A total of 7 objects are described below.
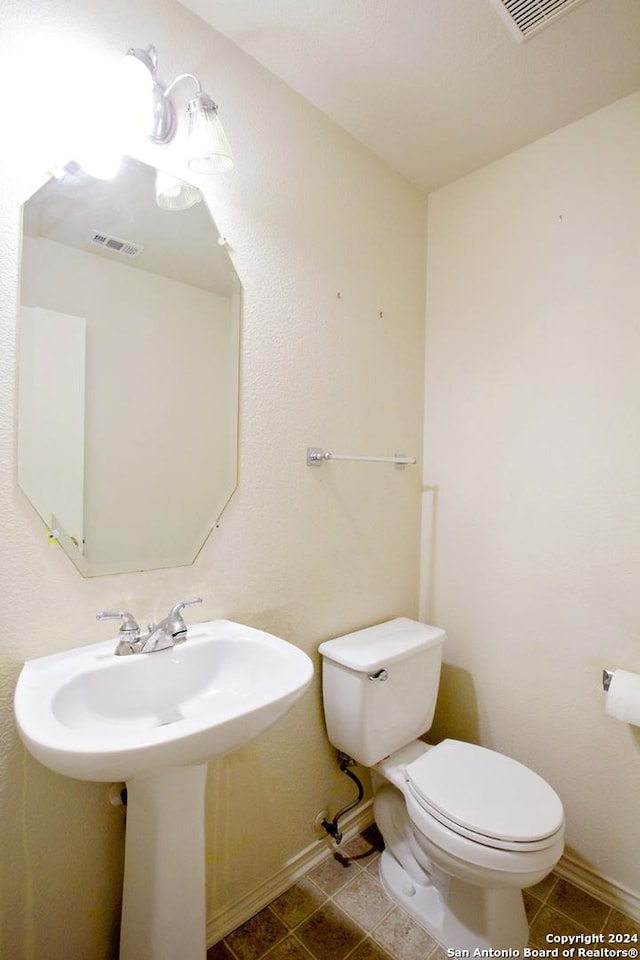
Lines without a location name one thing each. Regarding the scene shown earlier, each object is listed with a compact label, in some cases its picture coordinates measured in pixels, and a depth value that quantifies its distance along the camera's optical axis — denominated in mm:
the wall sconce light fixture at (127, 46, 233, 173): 1019
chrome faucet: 985
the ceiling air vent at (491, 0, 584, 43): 1112
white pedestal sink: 682
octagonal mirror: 960
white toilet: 1068
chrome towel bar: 1446
